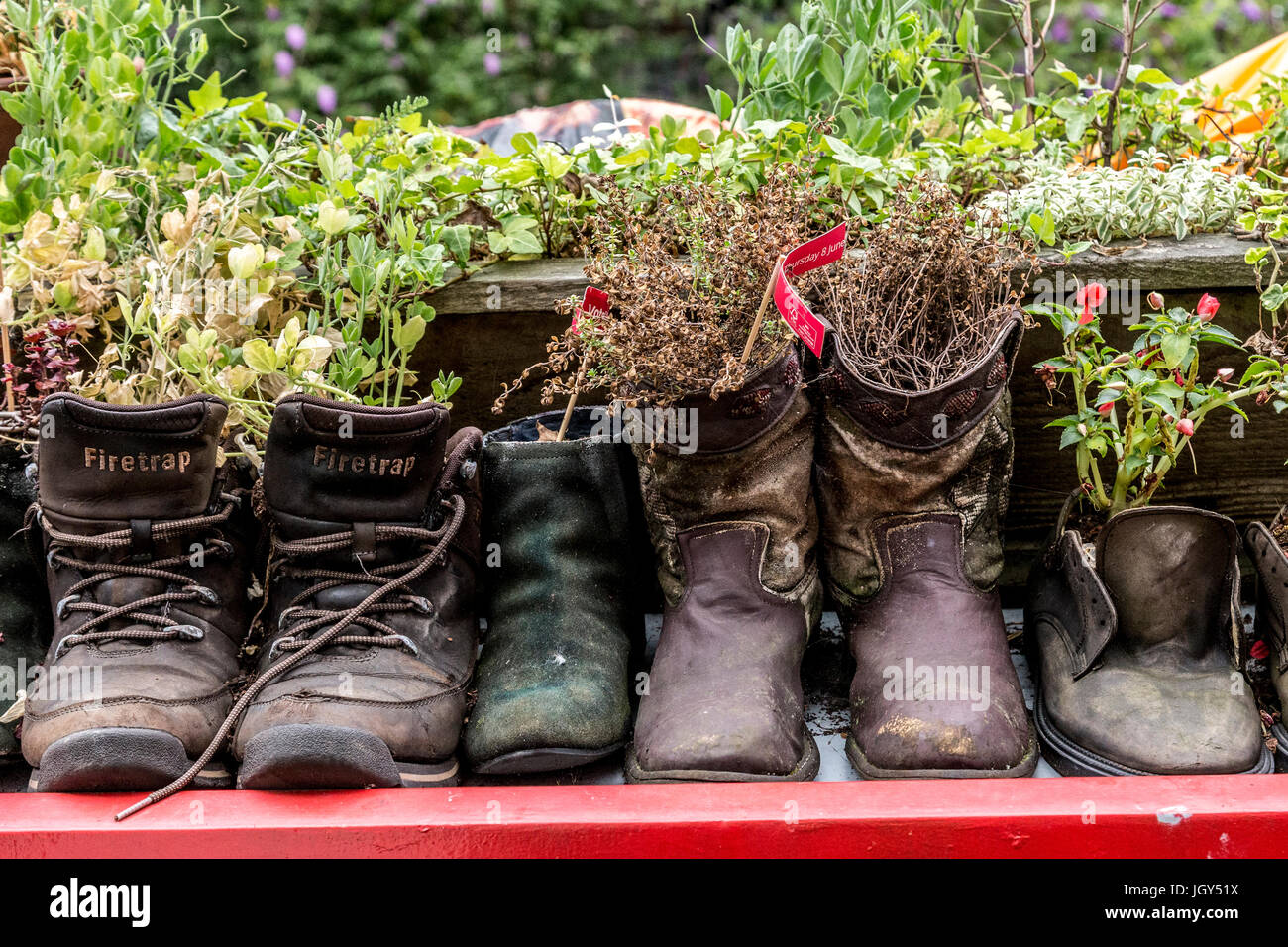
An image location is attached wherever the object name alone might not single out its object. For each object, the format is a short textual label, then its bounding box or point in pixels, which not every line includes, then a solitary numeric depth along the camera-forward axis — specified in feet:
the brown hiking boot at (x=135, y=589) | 3.92
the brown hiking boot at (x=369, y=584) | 4.02
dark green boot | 4.28
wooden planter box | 5.16
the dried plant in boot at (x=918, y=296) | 4.51
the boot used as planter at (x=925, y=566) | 4.02
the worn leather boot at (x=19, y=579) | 4.63
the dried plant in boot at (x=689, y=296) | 4.15
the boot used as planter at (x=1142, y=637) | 4.08
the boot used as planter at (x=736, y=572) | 4.12
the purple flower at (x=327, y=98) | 18.26
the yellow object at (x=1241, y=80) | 6.71
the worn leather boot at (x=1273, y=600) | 4.23
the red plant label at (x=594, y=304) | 4.45
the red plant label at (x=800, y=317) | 3.82
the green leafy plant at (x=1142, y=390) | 4.25
